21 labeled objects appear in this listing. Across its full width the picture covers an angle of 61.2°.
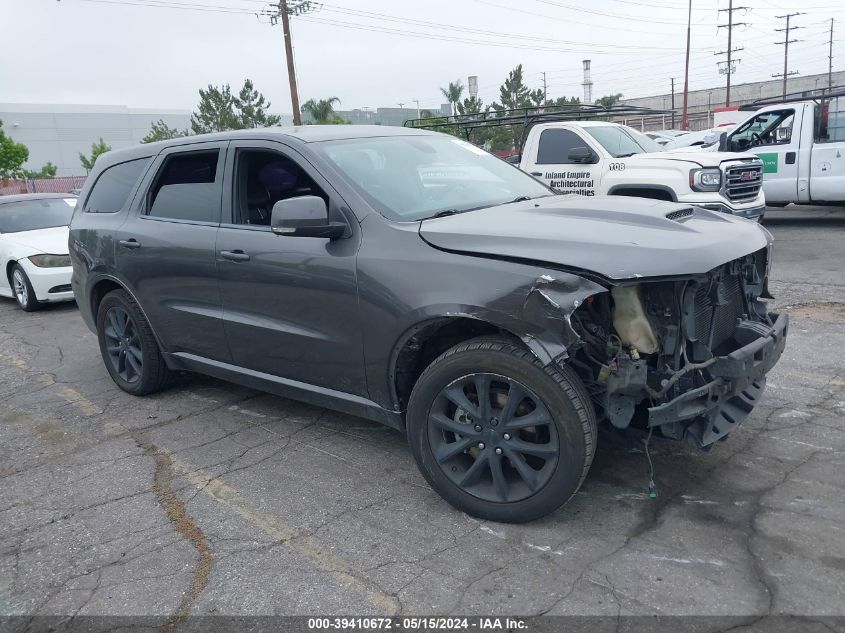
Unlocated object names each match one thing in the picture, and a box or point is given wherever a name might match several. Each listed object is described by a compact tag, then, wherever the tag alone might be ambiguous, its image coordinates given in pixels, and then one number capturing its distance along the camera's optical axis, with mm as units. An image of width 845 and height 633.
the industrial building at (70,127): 61688
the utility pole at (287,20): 25172
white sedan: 9039
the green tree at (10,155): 33719
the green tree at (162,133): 43575
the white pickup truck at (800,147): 11203
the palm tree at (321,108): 47938
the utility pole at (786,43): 66188
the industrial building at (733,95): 61391
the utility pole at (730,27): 53544
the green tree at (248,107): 43188
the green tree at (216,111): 42906
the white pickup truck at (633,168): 8586
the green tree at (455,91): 48719
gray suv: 3000
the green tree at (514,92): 37625
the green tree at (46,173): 40203
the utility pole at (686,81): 42231
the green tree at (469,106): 30239
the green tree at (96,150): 42416
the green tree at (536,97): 36812
